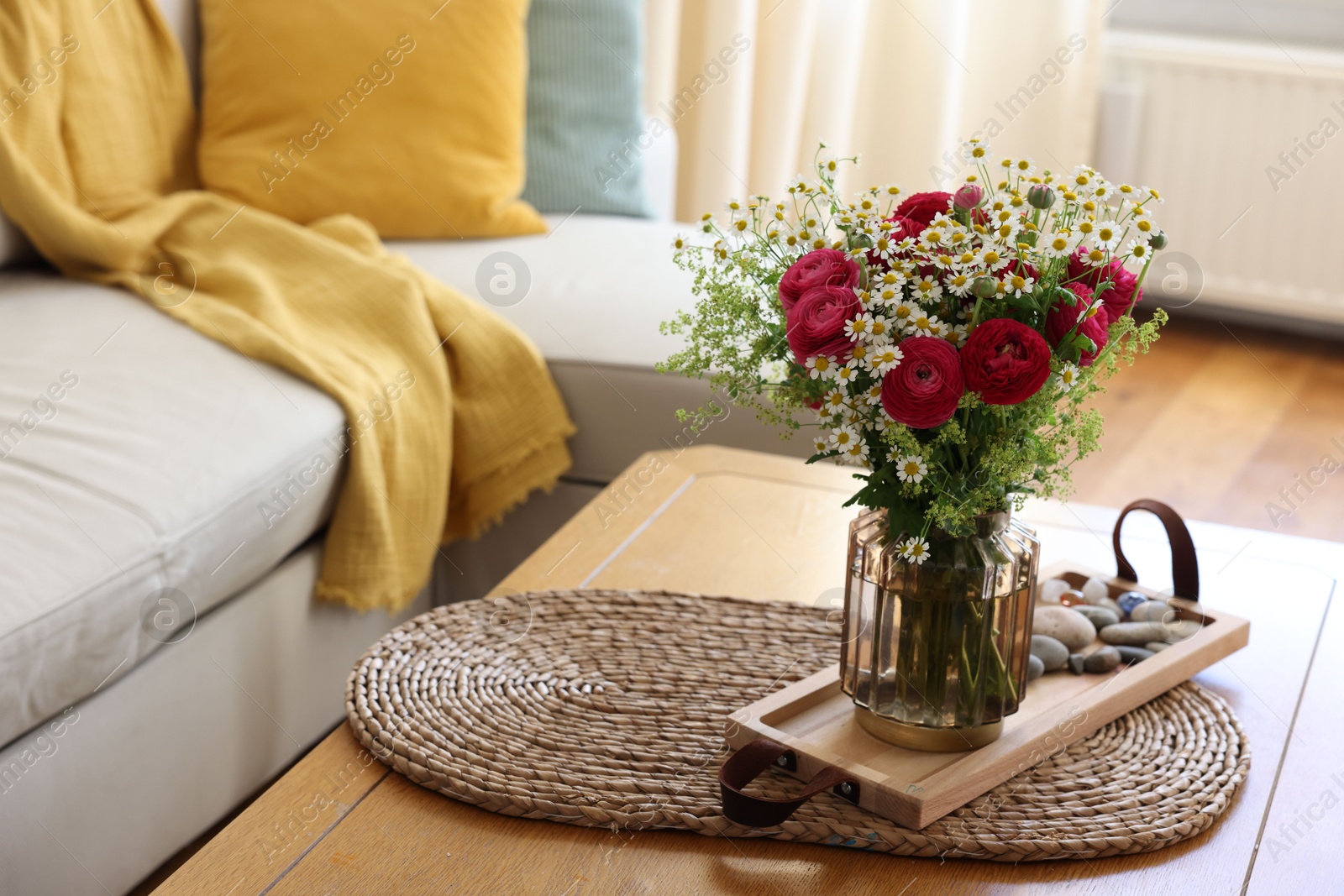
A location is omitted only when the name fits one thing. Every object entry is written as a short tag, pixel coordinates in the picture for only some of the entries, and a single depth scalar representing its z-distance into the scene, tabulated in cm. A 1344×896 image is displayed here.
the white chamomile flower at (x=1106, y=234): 183
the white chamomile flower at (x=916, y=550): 187
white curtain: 490
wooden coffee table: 186
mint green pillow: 364
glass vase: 190
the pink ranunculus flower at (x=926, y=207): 186
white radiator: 481
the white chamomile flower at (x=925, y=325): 181
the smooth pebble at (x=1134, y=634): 213
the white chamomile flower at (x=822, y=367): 183
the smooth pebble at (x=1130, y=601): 219
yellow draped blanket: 266
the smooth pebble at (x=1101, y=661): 209
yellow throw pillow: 323
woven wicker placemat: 191
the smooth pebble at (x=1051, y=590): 221
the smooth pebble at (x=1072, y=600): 219
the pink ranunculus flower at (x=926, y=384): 180
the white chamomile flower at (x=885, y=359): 181
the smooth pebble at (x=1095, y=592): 221
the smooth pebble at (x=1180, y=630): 214
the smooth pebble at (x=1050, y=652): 209
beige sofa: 223
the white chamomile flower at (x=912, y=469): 184
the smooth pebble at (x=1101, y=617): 216
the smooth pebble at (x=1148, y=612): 217
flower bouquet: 181
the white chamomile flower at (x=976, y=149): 186
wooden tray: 191
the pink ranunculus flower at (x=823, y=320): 181
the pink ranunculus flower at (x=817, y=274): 183
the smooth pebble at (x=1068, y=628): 212
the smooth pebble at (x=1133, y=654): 211
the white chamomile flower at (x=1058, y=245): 182
